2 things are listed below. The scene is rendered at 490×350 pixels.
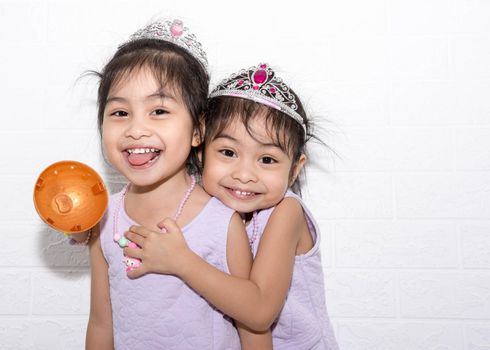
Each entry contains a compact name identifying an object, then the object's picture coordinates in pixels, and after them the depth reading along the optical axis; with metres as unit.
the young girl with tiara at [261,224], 1.08
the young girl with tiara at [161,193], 1.10
